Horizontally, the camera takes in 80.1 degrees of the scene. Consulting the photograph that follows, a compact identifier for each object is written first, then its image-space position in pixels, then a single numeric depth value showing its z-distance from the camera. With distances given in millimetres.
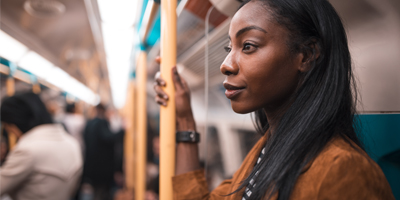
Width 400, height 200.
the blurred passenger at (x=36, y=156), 1714
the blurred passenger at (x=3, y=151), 2368
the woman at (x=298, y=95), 527
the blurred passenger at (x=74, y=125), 4651
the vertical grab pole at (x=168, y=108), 985
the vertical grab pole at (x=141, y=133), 2232
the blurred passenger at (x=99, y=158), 3869
